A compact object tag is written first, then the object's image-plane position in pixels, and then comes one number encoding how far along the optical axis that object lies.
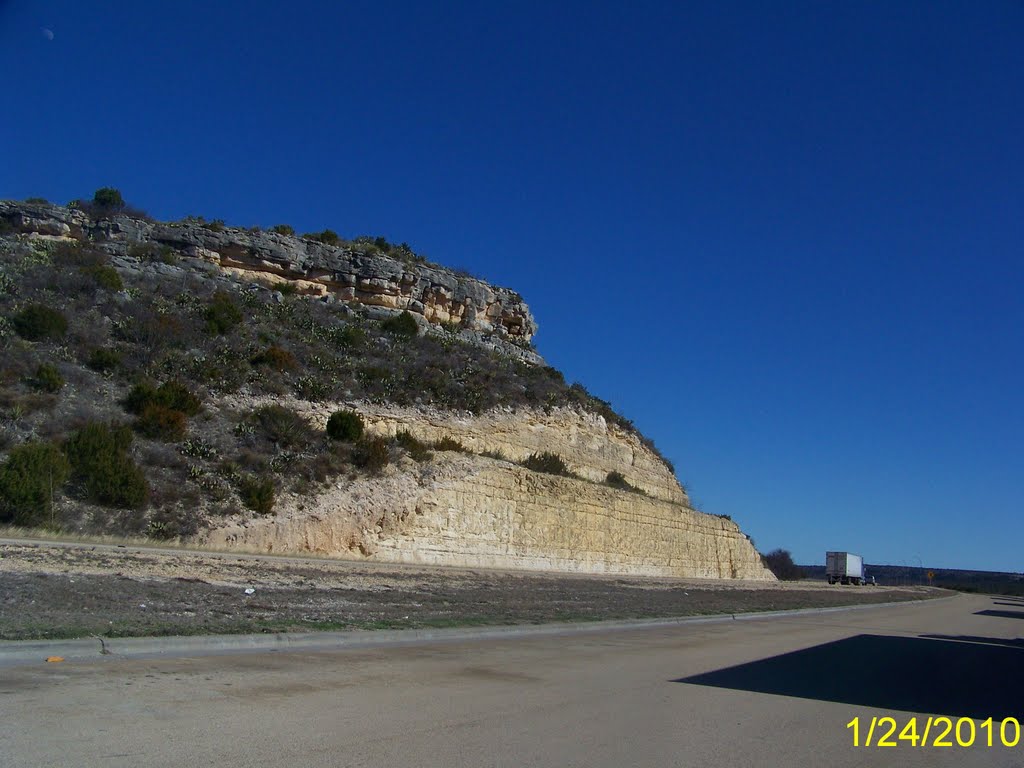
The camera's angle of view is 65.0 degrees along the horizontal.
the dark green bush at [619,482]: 44.76
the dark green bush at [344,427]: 31.53
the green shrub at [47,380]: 26.27
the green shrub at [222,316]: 34.78
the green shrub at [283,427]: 29.48
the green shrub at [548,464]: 39.00
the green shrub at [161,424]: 26.52
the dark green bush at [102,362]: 29.00
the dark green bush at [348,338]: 39.22
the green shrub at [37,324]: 29.38
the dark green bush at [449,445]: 35.22
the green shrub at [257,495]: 25.84
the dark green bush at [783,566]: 105.06
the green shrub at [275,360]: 33.50
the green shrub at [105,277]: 34.75
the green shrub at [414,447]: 32.75
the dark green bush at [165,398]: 27.42
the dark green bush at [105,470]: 22.80
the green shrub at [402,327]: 43.53
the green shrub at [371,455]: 30.62
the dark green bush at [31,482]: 20.59
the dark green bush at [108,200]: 46.12
